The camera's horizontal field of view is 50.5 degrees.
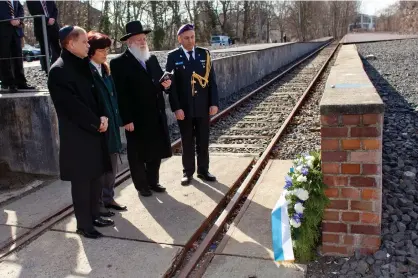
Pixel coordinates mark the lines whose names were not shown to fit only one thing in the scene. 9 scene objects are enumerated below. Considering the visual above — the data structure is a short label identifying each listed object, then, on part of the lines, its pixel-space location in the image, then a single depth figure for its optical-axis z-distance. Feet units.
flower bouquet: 11.12
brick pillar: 10.48
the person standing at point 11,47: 23.27
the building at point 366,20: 563.48
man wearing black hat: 15.39
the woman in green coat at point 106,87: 13.47
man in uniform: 16.87
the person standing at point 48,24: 25.04
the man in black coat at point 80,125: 12.15
